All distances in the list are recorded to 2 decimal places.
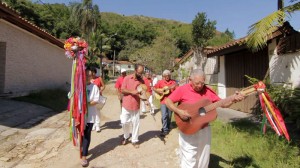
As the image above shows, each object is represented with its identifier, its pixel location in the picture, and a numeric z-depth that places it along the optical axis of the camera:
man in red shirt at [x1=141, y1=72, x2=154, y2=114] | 7.78
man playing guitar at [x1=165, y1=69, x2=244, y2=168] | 2.63
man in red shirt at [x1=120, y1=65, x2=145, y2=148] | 4.22
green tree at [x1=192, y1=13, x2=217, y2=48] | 24.87
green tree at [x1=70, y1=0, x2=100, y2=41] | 28.26
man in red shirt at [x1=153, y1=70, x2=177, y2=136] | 4.75
